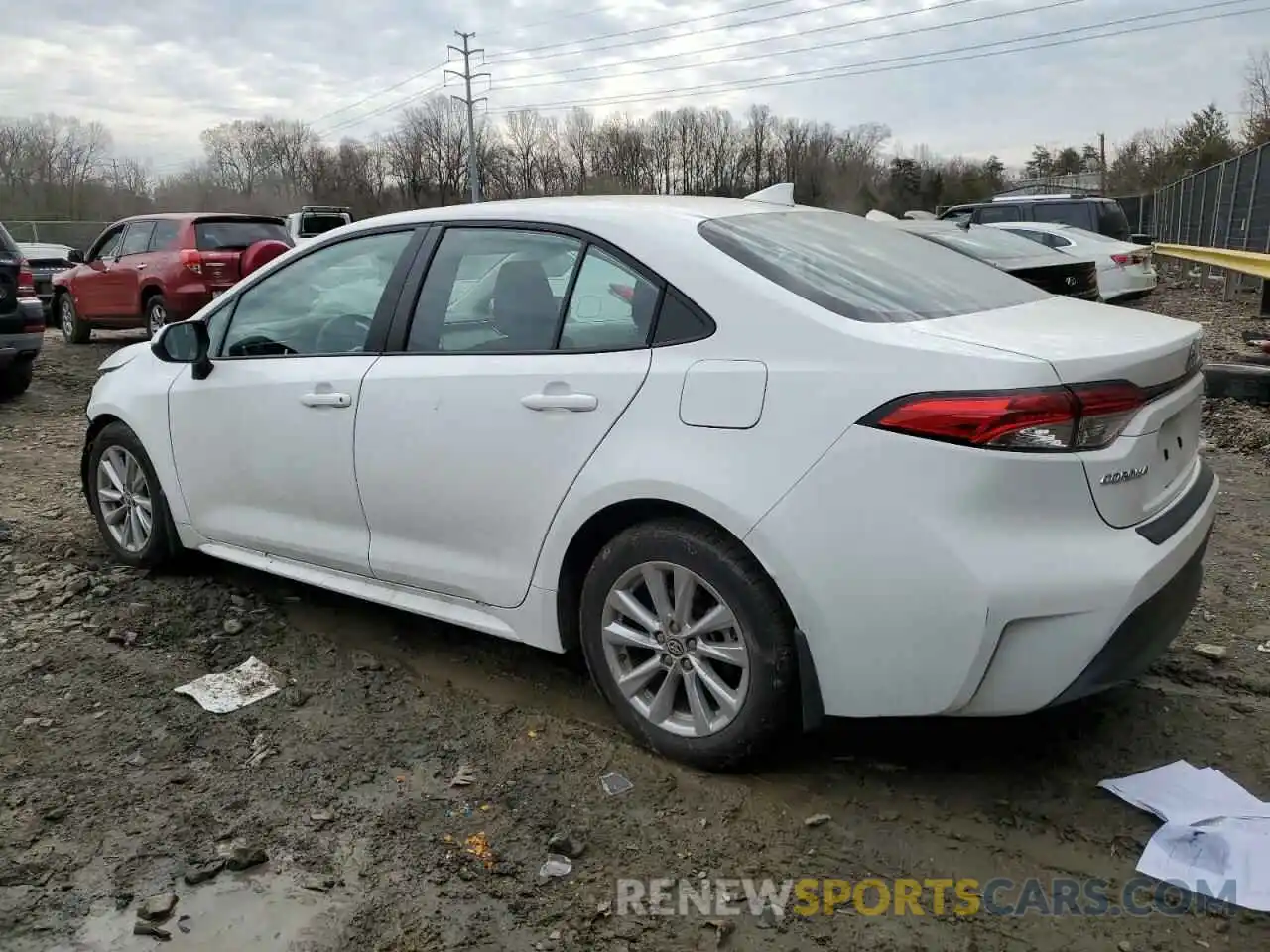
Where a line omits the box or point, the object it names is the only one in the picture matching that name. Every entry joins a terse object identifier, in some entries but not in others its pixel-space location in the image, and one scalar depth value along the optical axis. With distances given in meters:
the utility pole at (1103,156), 64.34
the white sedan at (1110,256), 13.46
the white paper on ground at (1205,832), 2.36
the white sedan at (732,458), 2.39
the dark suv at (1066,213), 17.00
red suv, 12.34
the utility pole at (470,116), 52.47
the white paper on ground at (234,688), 3.48
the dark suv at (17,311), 8.98
